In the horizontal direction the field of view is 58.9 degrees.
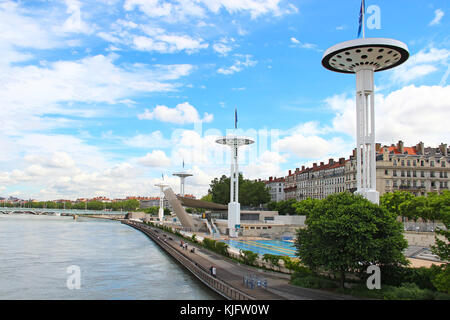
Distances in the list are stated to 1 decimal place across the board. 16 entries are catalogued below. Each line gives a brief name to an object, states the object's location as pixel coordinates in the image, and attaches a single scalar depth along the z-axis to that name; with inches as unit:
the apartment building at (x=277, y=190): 6210.6
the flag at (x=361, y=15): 1841.8
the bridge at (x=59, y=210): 6742.1
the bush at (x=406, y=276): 1001.5
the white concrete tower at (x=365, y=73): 1851.6
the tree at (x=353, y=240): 1002.7
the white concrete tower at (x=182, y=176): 5876.0
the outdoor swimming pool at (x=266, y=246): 2246.6
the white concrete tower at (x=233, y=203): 3218.5
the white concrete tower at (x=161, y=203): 5930.1
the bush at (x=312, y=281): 1077.1
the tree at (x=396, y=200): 2337.6
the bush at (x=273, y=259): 1347.1
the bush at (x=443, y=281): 855.1
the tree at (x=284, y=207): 4244.6
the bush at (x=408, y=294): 894.4
